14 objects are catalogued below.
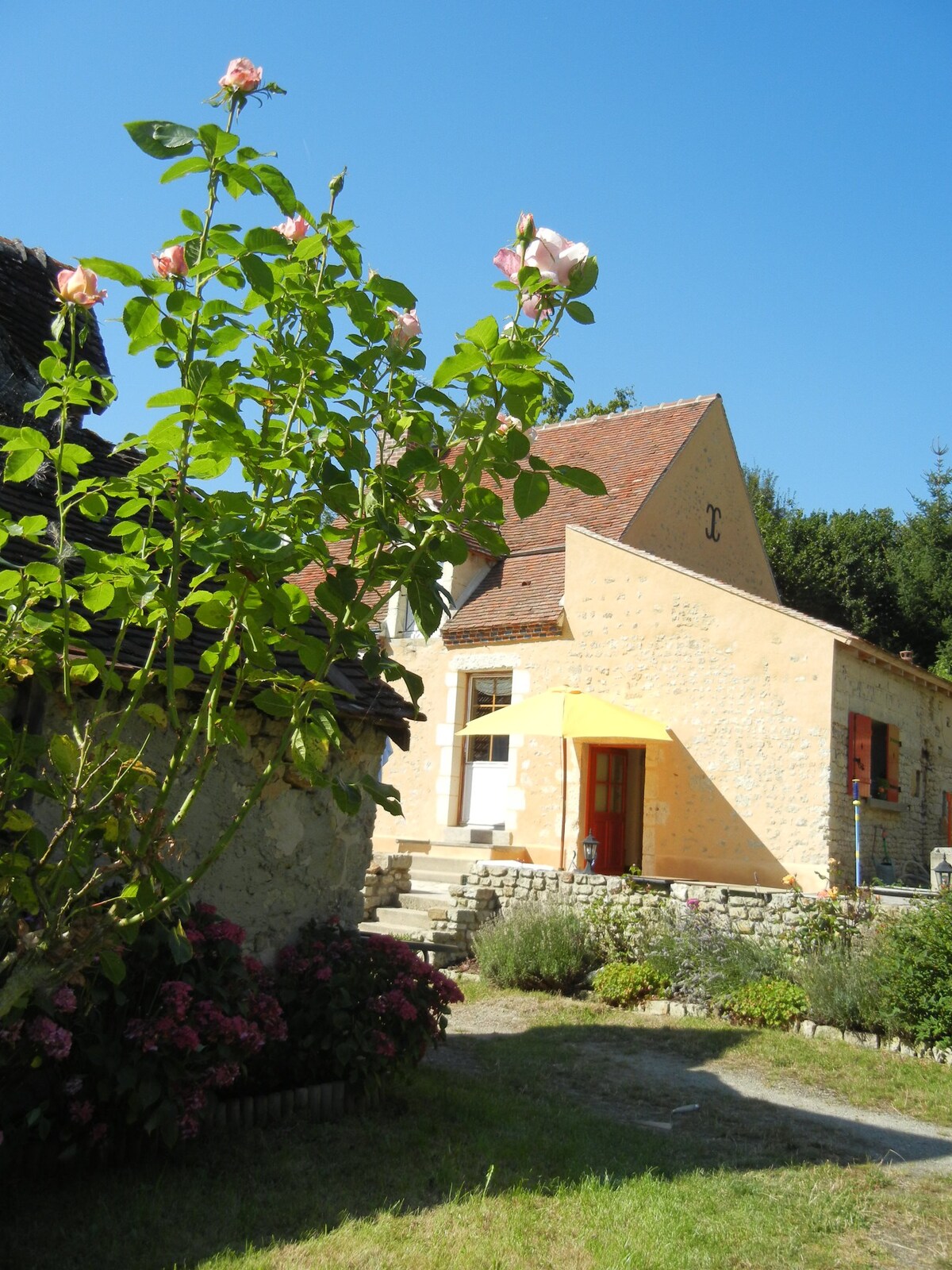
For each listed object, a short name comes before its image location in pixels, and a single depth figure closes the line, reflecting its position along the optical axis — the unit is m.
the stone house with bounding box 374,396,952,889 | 12.81
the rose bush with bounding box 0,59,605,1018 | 2.48
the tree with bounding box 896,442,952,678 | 25.17
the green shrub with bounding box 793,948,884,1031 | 8.72
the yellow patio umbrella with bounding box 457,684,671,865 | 12.73
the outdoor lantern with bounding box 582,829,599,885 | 13.20
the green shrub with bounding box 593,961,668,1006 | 10.08
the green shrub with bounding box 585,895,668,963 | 10.91
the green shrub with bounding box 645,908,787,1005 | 9.81
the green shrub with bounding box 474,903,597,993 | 10.60
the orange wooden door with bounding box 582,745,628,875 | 14.85
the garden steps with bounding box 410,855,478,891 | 14.15
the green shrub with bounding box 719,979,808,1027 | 9.18
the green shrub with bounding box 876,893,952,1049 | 8.27
